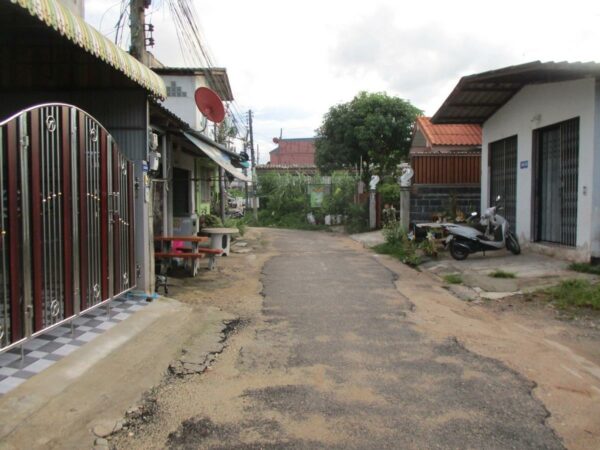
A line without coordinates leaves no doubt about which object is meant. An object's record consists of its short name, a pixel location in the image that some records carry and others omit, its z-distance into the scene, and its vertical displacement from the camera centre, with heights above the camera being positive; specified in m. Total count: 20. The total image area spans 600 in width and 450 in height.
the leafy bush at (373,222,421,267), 11.68 -1.21
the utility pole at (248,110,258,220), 27.75 +1.92
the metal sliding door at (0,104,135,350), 3.73 -0.16
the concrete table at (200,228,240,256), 12.06 -0.91
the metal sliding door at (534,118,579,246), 9.53 +0.34
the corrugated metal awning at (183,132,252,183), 9.98 +0.98
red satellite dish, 9.98 +1.90
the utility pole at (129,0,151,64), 9.21 +3.12
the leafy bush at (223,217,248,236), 17.85 -0.88
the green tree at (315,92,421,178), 26.00 +3.67
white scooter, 10.73 -0.84
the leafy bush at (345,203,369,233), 21.03 -0.79
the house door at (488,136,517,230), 12.14 +0.62
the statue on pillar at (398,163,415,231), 14.82 +0.18
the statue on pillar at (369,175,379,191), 20.31 +0.68
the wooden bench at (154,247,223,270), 8.77 -0.93
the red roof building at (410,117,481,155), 18.66 +2.35
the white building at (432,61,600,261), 8.81 +1.12
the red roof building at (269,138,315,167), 69.19 +6.74
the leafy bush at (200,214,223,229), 15.38 -0.64
